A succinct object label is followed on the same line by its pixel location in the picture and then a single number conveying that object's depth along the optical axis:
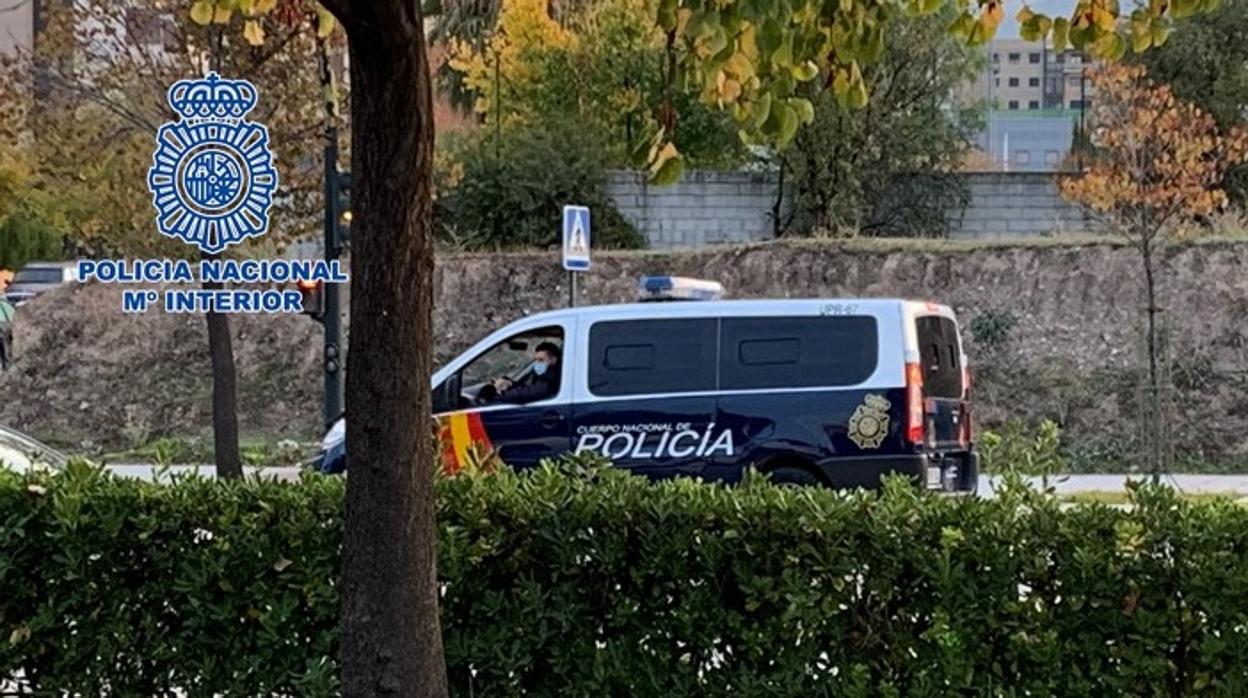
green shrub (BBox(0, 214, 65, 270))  46.78
